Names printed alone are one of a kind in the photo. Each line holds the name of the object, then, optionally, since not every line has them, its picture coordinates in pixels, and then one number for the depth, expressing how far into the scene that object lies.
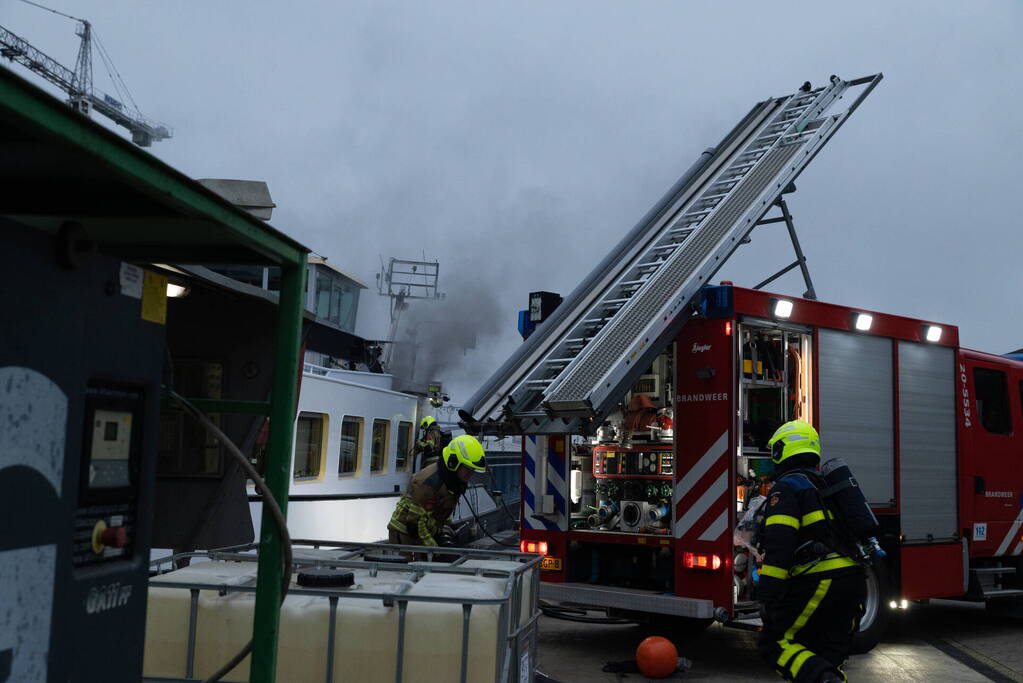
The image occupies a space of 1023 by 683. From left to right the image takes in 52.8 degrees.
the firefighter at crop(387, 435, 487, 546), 7.04
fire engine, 7.95
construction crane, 50.34
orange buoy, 7.71
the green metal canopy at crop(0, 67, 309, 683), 2.19
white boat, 12.86
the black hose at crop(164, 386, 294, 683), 2.87
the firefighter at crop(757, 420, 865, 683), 5.50
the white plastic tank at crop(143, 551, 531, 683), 3.99
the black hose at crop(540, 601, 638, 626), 9.32
